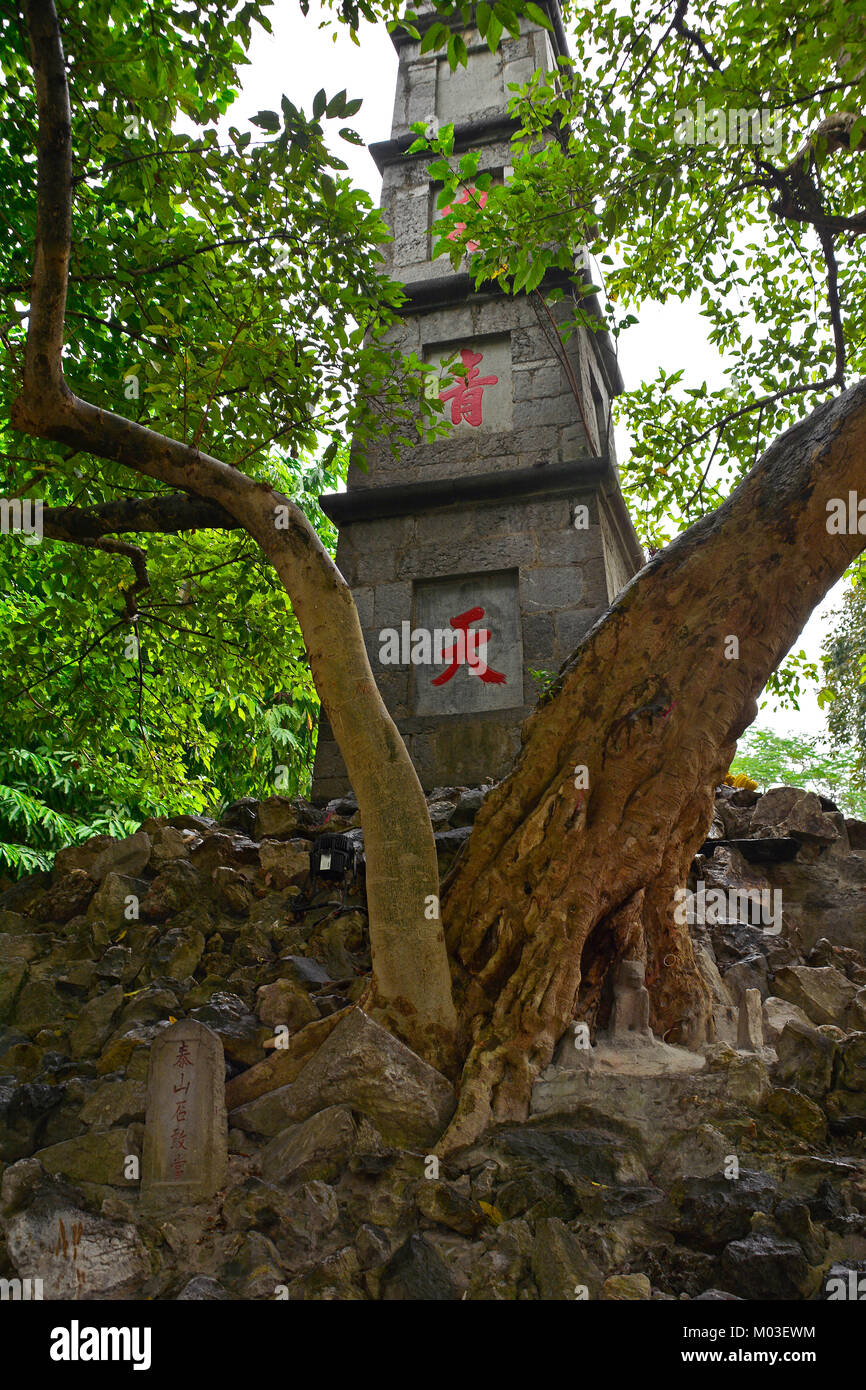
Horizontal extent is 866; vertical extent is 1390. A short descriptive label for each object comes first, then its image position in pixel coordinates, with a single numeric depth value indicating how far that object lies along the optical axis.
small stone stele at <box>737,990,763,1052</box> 4.19
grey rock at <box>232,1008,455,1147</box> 3.81
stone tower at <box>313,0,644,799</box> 7.78
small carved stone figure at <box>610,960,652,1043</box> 4.18
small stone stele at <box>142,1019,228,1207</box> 3.71
